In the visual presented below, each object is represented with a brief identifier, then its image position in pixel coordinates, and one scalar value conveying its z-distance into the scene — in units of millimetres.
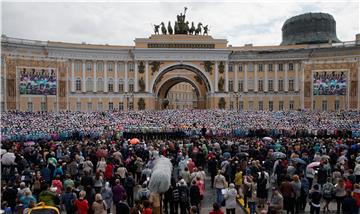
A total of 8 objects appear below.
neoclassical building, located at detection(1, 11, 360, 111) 59125
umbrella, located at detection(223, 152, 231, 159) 18469
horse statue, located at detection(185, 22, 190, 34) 67188
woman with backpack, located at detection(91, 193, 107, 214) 10492
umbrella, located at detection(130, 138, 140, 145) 24128
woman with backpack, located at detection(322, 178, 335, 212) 13453
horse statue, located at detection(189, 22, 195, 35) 67044
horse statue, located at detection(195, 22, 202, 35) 67062
